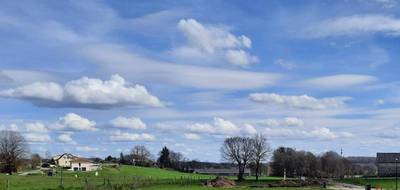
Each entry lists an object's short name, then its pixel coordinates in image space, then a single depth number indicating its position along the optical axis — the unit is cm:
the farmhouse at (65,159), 18855
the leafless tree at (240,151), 14600
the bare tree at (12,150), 12838
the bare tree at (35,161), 16100
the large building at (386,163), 17500
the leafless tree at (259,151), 14688
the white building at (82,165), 17162
